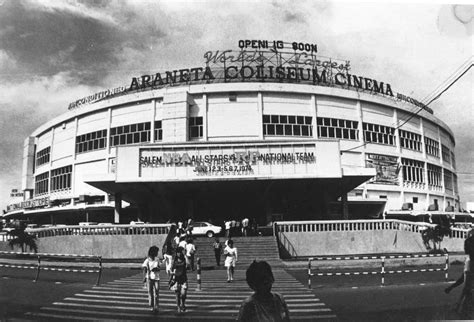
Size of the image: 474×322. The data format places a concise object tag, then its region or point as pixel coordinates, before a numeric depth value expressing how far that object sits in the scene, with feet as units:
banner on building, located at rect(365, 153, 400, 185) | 140.05
